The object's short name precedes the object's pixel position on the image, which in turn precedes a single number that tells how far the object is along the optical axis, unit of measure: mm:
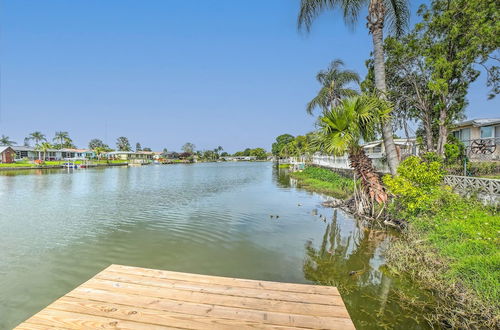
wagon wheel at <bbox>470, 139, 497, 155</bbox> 15580
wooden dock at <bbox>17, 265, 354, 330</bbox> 2510
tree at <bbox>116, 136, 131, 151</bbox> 114062
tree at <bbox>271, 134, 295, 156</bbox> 120712
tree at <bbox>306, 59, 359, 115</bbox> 26773
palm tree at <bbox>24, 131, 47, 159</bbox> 89125
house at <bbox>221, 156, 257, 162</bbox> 153925
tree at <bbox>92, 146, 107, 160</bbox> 74500
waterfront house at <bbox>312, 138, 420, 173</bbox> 18469
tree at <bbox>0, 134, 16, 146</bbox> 98656
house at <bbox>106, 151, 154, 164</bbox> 89062
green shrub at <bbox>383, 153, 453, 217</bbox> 7766
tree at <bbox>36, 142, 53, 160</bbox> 62750
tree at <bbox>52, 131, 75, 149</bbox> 87500
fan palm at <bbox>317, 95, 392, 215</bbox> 9156
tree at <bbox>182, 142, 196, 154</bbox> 134800
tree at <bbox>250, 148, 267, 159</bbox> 156875
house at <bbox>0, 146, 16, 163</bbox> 56312
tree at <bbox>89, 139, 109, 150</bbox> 120375
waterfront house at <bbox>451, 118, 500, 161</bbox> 15890
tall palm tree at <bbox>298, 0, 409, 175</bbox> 10555
